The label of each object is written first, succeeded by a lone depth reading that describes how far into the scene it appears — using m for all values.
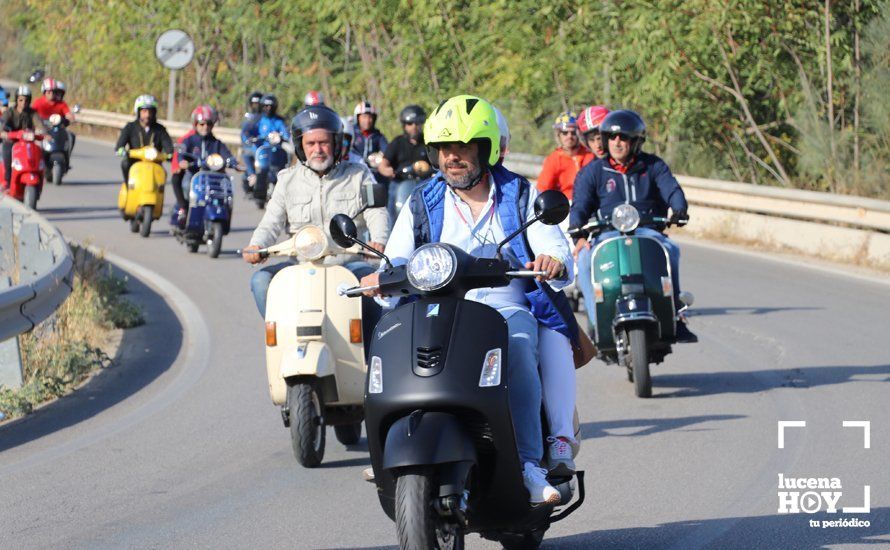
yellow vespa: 21.27
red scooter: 23.23
